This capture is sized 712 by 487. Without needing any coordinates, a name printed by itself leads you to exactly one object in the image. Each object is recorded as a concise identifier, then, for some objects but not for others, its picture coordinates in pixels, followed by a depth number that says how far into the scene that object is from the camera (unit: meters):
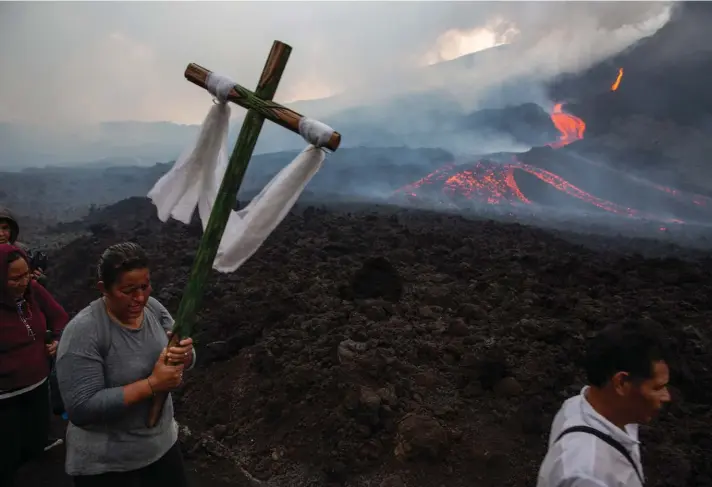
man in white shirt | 1.71
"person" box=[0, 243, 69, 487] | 2.91
